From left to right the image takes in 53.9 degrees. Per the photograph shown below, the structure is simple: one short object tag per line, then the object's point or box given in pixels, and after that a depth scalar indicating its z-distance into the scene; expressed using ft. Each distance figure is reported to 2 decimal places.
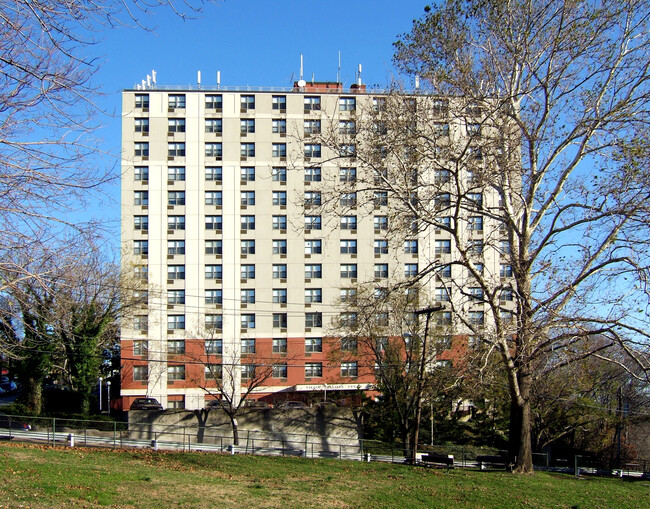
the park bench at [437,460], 76.61
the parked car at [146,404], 152.56
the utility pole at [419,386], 87.56
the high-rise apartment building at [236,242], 168.04
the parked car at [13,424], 101.35
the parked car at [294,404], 159.01
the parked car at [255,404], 153.89
